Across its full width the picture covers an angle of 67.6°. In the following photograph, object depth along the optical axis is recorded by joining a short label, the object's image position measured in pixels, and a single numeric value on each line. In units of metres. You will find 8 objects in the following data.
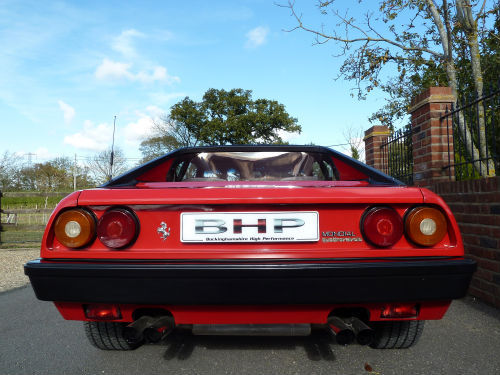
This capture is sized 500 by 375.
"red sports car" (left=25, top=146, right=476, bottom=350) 1.59
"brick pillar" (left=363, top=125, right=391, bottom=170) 7.45
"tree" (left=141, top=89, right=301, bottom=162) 36.94
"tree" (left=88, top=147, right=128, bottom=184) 49.78
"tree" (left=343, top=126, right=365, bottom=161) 21.53
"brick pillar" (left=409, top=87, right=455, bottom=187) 4.61
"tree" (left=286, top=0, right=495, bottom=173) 8.55
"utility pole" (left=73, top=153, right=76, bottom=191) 48.55
